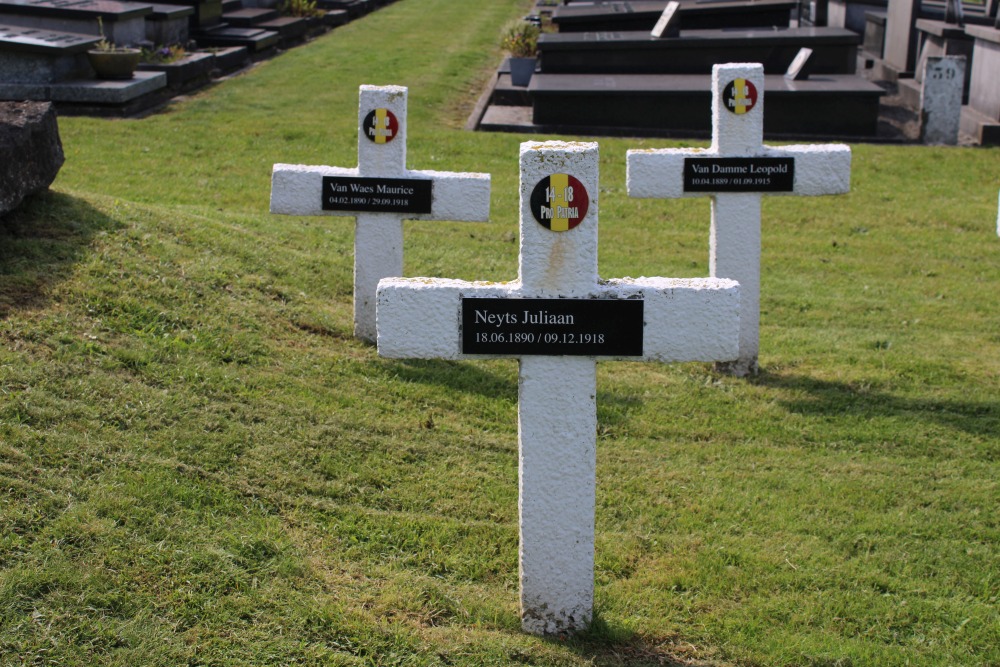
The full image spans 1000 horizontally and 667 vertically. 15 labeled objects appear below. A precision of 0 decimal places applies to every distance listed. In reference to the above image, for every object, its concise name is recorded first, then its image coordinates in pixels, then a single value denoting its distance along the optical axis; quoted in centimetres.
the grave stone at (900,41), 1866
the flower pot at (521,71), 1642
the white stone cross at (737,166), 712
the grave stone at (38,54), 1362
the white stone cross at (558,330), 397
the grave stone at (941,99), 1405
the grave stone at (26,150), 661
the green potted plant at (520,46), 1645
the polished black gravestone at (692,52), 1588
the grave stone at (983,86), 1468
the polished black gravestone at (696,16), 1834
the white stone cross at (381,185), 694
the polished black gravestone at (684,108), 1427
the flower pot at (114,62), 1435
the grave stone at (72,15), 1535
